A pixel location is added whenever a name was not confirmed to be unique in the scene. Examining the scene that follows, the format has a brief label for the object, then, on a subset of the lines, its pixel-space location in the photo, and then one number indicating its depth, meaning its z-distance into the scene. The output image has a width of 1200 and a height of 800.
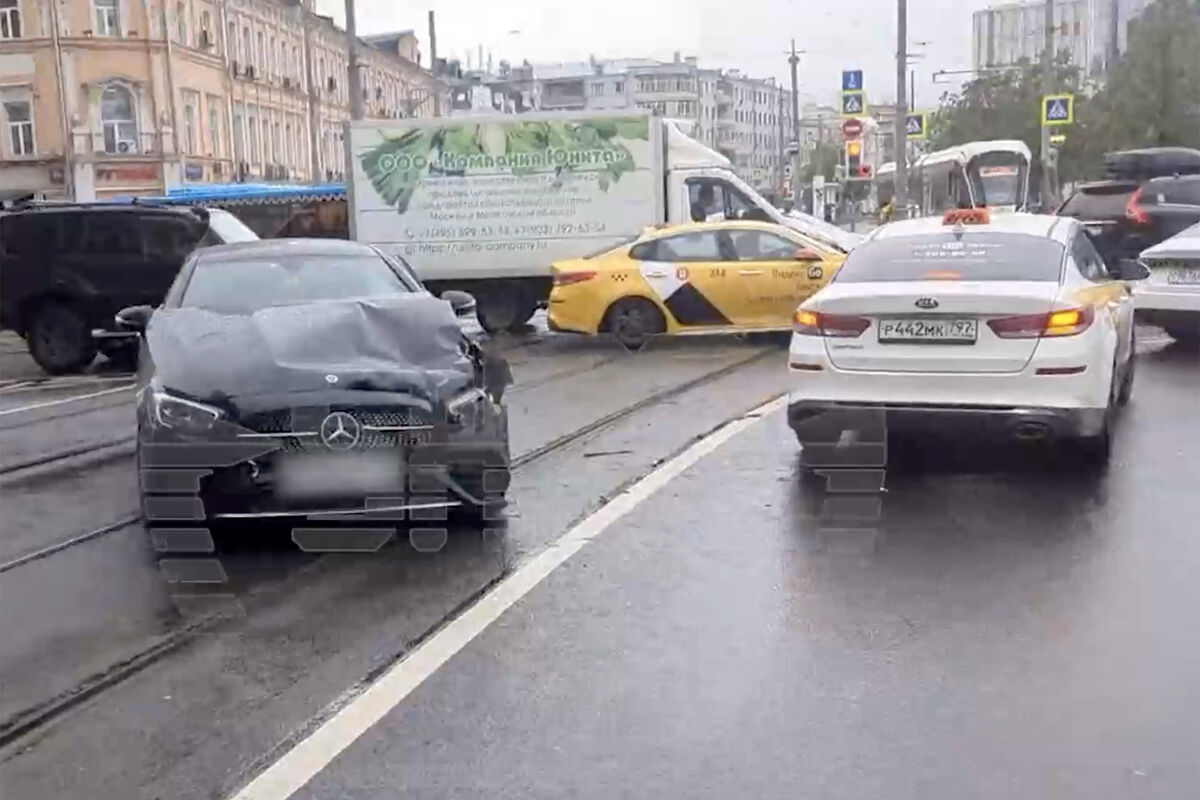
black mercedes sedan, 6.41
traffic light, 34.69
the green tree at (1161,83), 41.56
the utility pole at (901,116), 32.97
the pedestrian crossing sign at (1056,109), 31.30
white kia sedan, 7.65
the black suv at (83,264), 16.17
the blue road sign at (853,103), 32.41
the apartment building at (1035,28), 86.69
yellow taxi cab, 15.35
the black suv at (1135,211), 18.94
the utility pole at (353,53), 30.50
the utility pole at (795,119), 56.34
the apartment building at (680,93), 114.56
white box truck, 18.38
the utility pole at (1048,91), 34.72
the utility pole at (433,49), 50.56
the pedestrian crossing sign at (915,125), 39.09
